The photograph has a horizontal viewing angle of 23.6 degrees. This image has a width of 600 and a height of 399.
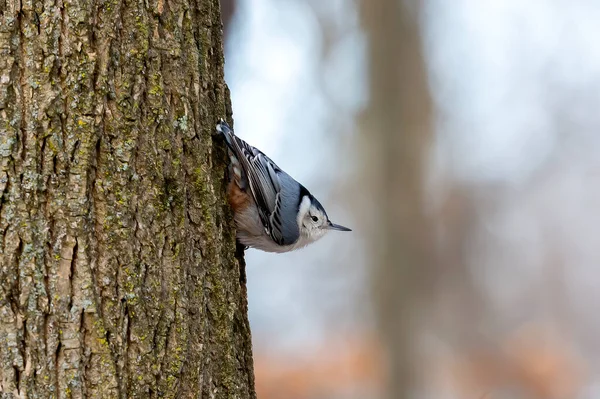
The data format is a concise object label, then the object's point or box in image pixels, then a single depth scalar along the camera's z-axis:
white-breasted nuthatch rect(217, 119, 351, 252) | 4.77
